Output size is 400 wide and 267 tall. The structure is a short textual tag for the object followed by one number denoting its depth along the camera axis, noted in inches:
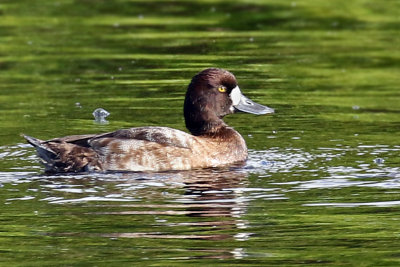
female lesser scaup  428.5
